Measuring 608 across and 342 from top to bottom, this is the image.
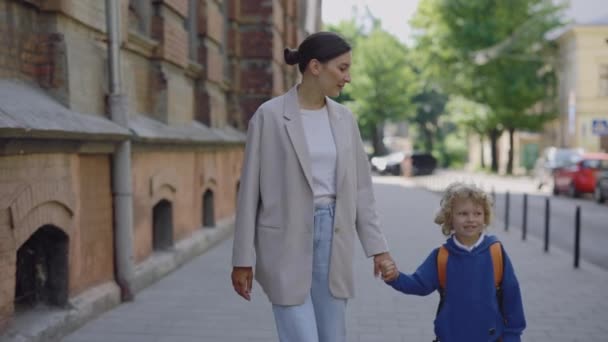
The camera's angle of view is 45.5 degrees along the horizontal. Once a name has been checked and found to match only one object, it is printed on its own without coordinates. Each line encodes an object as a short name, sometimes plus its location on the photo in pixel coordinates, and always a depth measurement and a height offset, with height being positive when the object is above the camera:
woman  3.28 -0.36
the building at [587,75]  45.38 +3.07
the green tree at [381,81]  58.12 +3.46
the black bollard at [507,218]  13.78 -1.81
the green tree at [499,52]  43.06 +4.33
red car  23.95 -1.69
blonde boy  3.45 -0.77
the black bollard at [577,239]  9.27 -1.48
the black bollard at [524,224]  12.33 -1.73
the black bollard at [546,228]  10.81 -1.57
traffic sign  22.94 -0.11
